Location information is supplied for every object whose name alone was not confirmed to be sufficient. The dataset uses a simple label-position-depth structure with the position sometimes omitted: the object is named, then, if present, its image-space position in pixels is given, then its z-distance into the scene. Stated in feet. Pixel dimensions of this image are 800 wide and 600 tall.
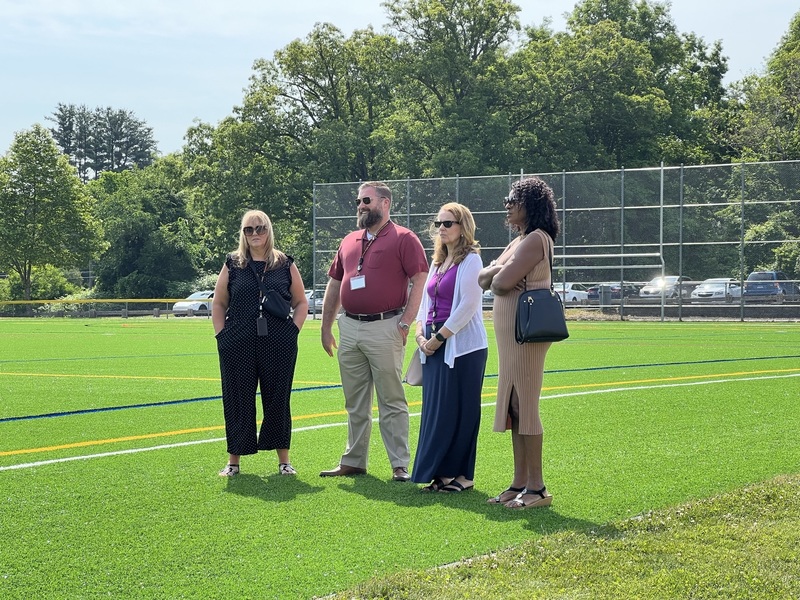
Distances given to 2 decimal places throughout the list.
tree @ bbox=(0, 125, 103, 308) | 197.47
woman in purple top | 23.18
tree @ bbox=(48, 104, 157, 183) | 488.44
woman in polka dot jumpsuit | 25.72
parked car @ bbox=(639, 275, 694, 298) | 116.98
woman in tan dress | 21.31
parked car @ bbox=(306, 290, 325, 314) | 133.18
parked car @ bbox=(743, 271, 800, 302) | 111.45
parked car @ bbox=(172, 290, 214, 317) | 173.58
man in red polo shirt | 25.17
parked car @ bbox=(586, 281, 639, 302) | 120.47
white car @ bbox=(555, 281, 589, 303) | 121.80
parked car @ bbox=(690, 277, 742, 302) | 114.73
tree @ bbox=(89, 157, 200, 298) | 229.45
